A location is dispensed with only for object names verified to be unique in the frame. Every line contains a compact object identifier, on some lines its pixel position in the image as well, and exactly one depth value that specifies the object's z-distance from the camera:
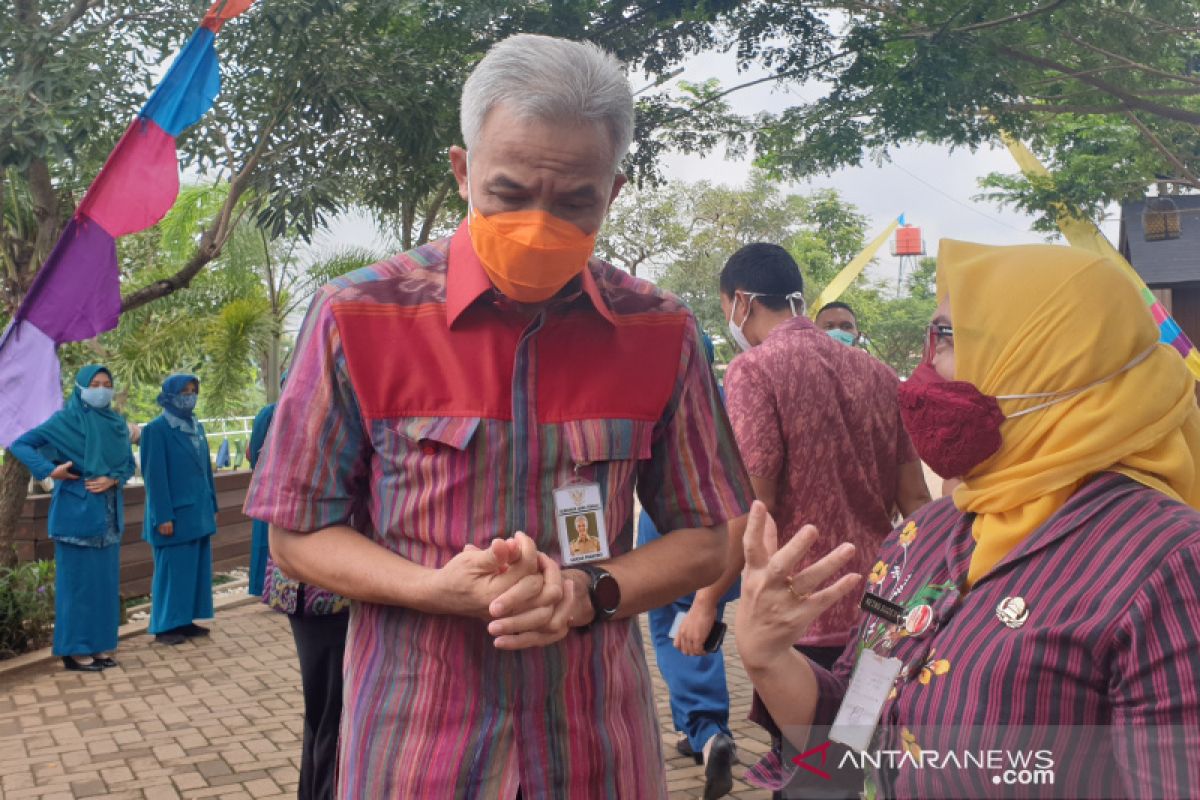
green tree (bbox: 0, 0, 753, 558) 7.28
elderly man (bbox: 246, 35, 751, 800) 1.95
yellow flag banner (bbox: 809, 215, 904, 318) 12.23
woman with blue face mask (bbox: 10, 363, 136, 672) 8.09
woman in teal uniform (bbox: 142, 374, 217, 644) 8.89
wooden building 16.86
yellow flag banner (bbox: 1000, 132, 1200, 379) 9.09
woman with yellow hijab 1.65
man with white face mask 3.77
